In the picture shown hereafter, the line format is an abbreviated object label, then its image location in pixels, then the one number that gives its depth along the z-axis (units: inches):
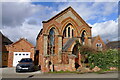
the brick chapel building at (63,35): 558.2
